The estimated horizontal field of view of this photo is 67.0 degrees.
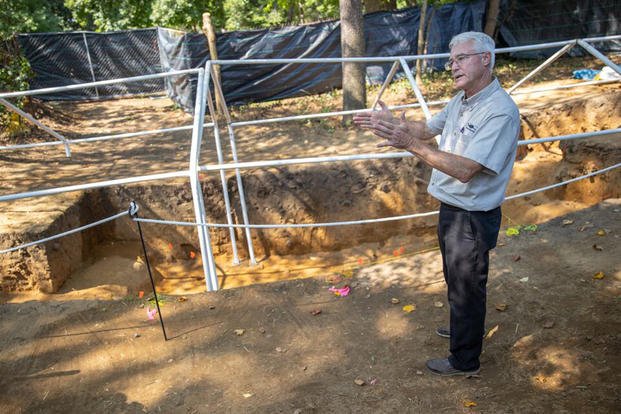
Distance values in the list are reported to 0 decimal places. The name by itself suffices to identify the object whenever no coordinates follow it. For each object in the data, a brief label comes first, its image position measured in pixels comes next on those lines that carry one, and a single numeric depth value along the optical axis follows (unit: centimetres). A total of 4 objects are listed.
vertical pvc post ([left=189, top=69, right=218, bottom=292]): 369
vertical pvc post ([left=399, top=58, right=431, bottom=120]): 450
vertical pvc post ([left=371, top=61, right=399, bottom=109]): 539
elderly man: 228
